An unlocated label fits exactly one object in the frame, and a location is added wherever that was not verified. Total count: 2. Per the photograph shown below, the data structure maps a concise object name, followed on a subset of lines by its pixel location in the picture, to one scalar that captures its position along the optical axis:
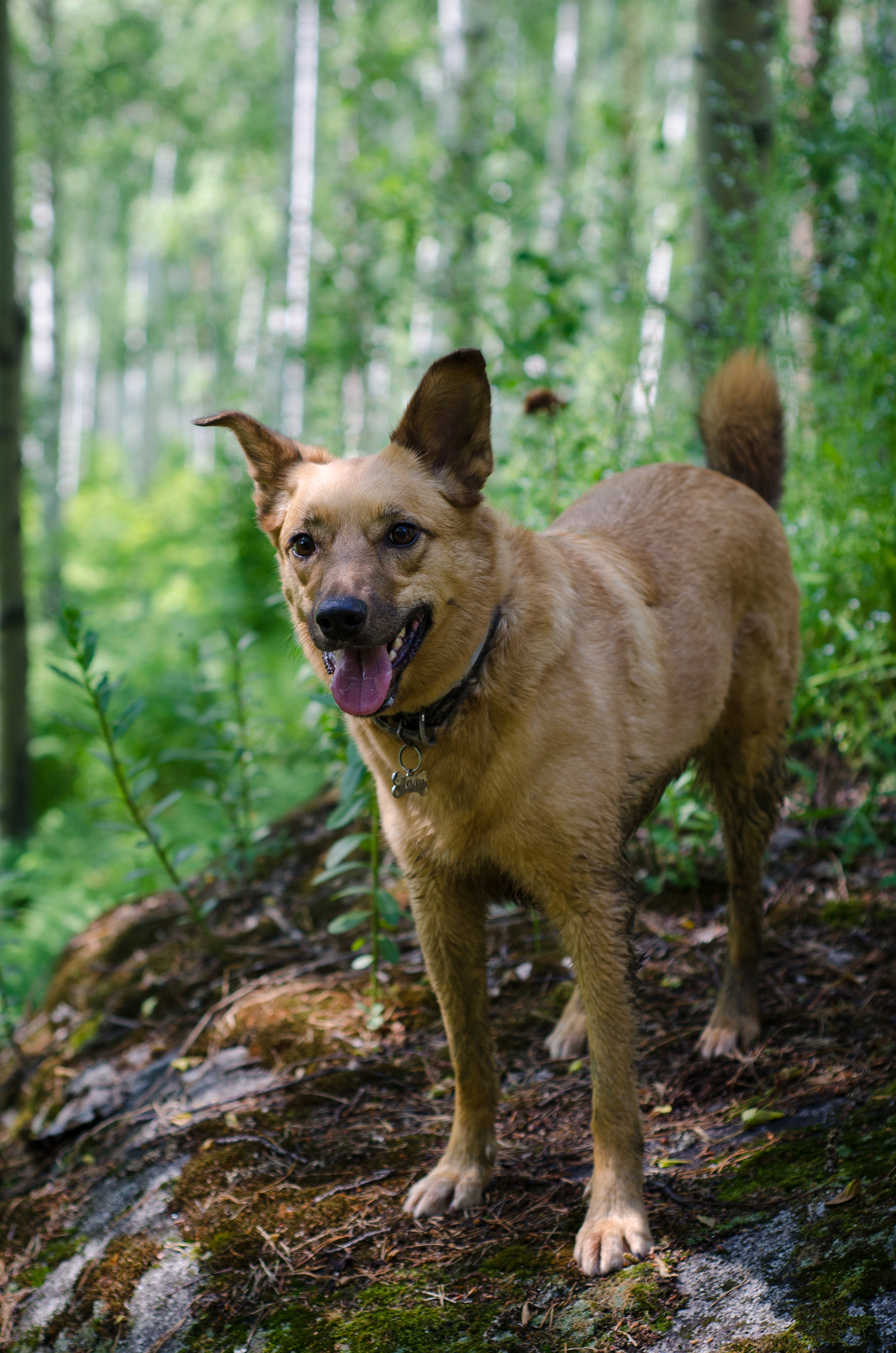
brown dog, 2.40
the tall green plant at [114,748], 3.27
